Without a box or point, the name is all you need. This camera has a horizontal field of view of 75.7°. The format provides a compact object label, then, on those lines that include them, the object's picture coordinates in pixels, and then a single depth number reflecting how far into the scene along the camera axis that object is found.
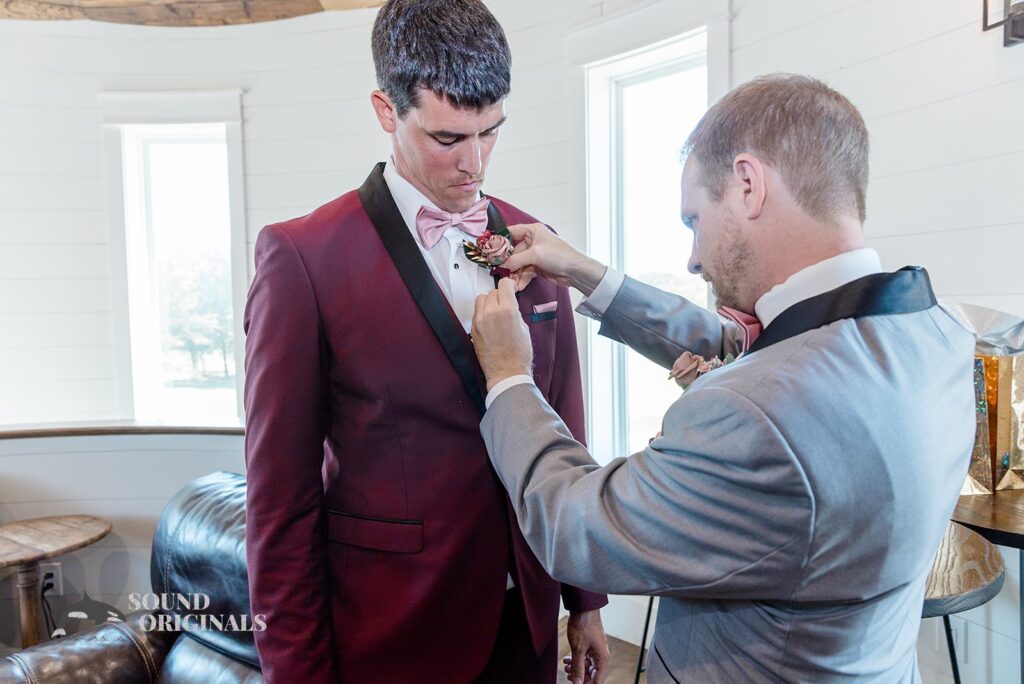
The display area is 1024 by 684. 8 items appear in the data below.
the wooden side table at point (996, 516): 1.38
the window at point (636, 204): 2.94
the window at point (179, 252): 3.79
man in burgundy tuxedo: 1.06
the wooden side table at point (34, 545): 2.41
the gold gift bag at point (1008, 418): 1.67
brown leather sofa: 1.68
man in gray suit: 0.75
